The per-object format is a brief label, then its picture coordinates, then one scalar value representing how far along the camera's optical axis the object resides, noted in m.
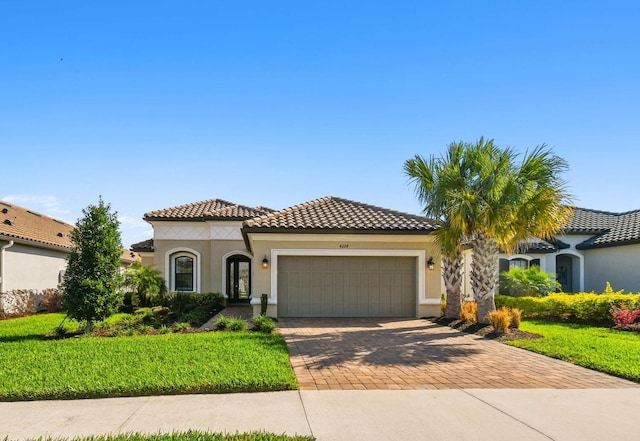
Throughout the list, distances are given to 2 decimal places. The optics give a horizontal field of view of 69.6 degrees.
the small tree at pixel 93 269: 11.79
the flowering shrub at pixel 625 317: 13.25
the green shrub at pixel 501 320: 11.93
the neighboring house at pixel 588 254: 20.44
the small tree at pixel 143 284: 19.17
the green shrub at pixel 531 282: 18.69
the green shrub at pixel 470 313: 13.85
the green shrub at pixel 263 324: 12.00
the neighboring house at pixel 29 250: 17.58
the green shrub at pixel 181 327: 12.45
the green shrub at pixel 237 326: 12.33
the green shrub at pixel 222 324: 12.51
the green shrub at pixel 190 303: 16.25
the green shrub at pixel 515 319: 12.48
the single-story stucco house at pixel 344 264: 15.18
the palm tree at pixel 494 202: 12.46
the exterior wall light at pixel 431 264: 15.66
